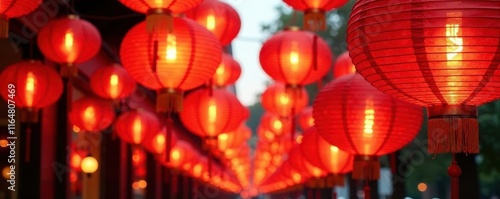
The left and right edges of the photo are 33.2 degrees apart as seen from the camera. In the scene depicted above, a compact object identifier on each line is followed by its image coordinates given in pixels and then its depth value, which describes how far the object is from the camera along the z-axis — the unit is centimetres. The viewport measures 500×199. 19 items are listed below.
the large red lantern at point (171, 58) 551
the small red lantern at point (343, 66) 957
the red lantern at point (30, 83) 682
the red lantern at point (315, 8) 636
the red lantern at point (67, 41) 681
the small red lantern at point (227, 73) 916
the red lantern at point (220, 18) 705
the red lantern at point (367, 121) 576
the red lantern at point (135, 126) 1030
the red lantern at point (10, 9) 522
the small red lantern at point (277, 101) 1068
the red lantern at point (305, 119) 1251
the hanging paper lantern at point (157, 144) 1228
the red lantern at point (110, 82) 865
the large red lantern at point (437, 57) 336
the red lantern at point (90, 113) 932
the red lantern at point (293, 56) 746
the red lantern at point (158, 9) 520
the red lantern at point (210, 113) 822
